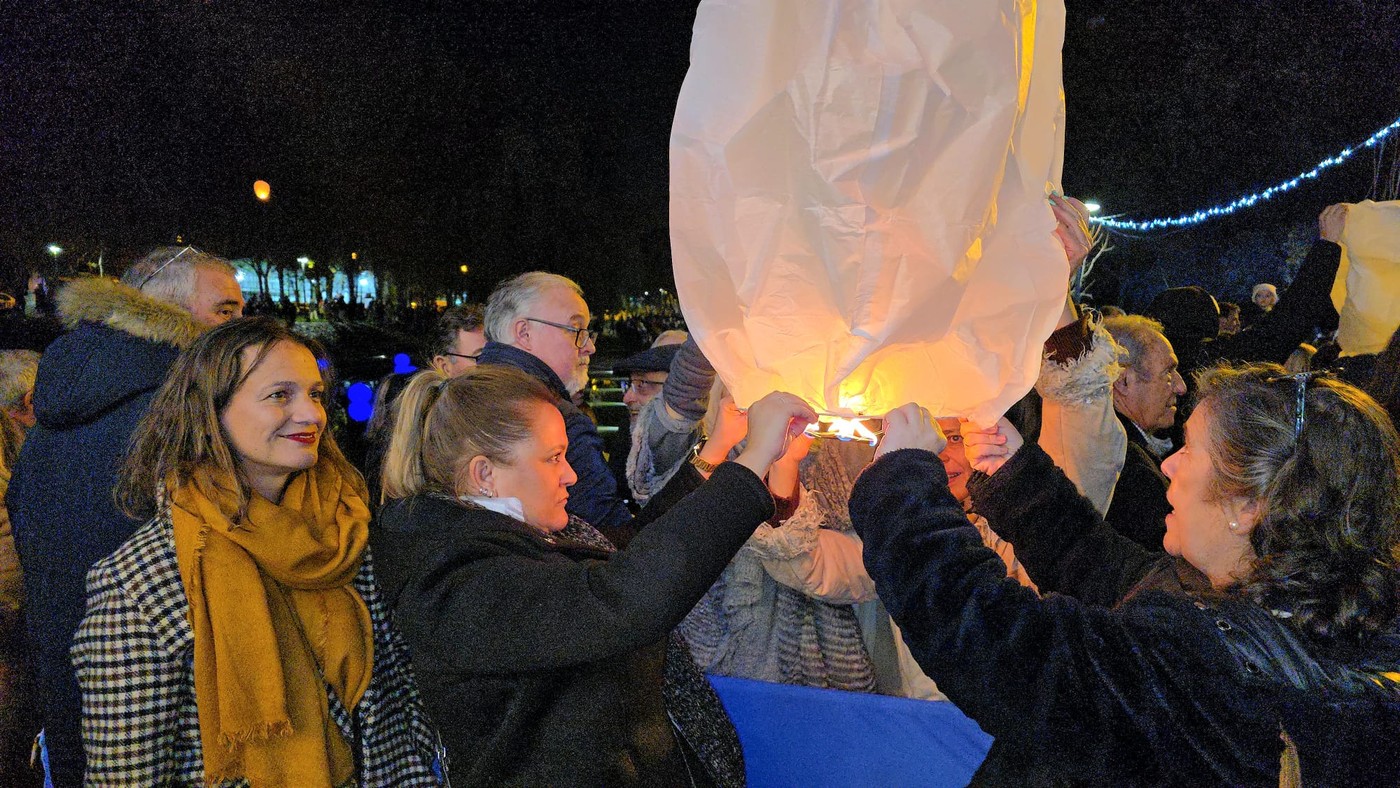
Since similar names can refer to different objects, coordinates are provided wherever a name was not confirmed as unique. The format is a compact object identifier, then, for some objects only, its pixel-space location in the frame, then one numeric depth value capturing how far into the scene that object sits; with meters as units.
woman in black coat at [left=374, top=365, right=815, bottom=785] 1.25
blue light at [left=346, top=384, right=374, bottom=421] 7.33
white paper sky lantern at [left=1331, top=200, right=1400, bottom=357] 2.75
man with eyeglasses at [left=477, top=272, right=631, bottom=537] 3.05
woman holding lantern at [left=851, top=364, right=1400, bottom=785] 0.98
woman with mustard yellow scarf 1.56
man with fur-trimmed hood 2.05
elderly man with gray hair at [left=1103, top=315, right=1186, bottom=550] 3.00
